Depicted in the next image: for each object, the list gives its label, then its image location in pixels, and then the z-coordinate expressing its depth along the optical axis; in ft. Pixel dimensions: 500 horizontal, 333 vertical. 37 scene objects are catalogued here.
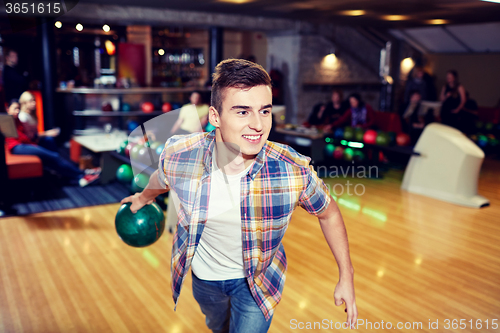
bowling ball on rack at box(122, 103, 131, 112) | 29.78
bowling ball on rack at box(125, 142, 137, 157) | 15.28
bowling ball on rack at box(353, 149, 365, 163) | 21.85
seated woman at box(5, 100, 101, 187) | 17.44
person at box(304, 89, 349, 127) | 24.50
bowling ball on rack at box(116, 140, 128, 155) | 17.07
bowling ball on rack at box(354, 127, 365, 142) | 21.20
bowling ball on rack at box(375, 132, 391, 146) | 20.07
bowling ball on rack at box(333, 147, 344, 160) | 22.15
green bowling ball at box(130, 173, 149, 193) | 11.13
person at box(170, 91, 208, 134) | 13.61
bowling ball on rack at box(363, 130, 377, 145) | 20.58
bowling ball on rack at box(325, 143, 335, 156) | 22.31
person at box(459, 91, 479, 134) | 25.85
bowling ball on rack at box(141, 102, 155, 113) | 30.37
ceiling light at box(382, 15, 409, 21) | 27.61
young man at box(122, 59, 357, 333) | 4.41
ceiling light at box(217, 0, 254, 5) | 22.16
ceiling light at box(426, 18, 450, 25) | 29.37
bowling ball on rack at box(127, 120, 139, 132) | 22.68
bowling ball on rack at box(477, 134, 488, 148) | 24.08
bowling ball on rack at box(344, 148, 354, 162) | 21.80
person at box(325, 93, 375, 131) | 23.03
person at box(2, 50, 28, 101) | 24.97
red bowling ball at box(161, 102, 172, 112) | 30.35
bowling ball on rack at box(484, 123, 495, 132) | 26.19
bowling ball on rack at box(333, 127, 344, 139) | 21.76
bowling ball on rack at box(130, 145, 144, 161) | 12.47
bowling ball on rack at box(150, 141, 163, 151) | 14.90
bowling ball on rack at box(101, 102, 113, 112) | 28.76
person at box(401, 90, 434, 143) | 24.27
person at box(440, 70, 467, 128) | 25.46
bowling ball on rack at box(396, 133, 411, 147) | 20.55
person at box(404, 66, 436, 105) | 31.16
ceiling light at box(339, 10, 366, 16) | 25.14
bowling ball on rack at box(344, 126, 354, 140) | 21.62
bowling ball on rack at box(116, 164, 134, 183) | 15.96
